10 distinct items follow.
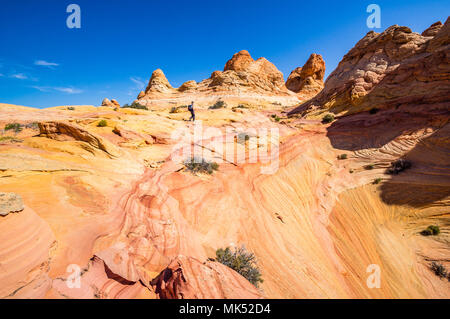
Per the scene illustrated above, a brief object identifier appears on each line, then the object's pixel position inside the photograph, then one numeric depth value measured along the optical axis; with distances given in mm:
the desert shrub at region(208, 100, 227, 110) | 26384
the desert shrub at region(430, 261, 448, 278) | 5477
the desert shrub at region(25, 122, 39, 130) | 9242
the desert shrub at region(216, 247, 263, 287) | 4172
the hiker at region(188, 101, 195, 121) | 14558
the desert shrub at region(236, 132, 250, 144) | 12138
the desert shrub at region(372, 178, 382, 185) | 8923
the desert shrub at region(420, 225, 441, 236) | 6473
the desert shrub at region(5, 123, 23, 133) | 8706
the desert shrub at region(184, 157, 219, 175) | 8102
